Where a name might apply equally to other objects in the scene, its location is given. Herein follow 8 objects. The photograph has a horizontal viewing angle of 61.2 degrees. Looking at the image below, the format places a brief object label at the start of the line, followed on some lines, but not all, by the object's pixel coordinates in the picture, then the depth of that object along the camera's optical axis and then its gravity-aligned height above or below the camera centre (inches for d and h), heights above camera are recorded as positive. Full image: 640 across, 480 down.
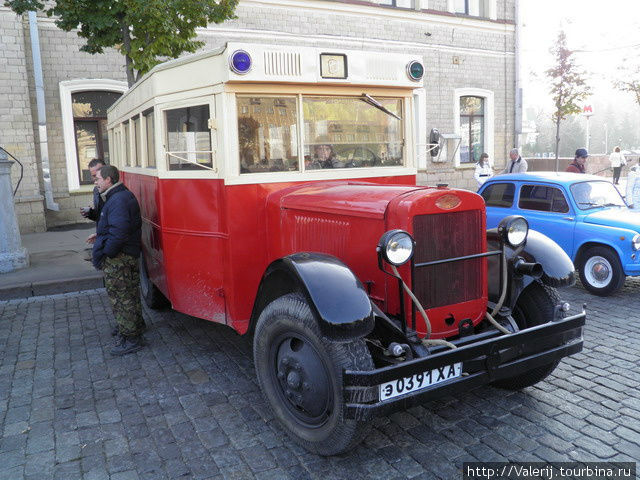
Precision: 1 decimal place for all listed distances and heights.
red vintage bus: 113.3 -19.7
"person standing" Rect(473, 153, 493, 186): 489.7 -4.8
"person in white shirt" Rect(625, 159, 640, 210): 366.3 -20.1
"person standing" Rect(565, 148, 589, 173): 371.3 +0.1
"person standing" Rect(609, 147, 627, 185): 799.1 -2.6
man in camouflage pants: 182.1 -25.6
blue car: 246.5 -27.0
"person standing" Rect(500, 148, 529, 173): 413.1 +0.4
